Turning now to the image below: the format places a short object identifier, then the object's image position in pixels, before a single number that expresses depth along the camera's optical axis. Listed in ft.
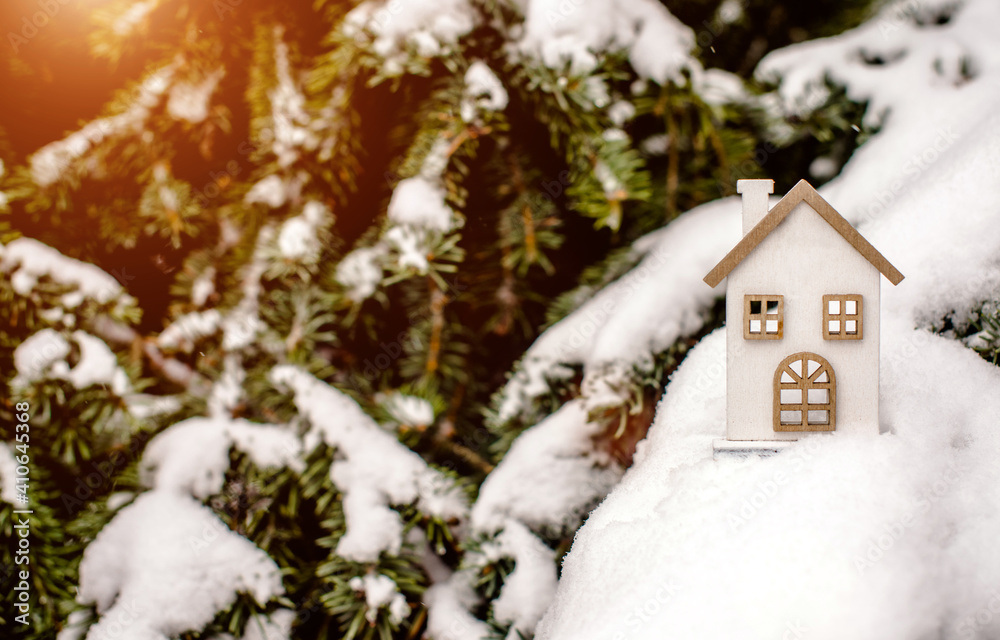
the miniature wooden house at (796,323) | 1.60
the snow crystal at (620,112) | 2.41
